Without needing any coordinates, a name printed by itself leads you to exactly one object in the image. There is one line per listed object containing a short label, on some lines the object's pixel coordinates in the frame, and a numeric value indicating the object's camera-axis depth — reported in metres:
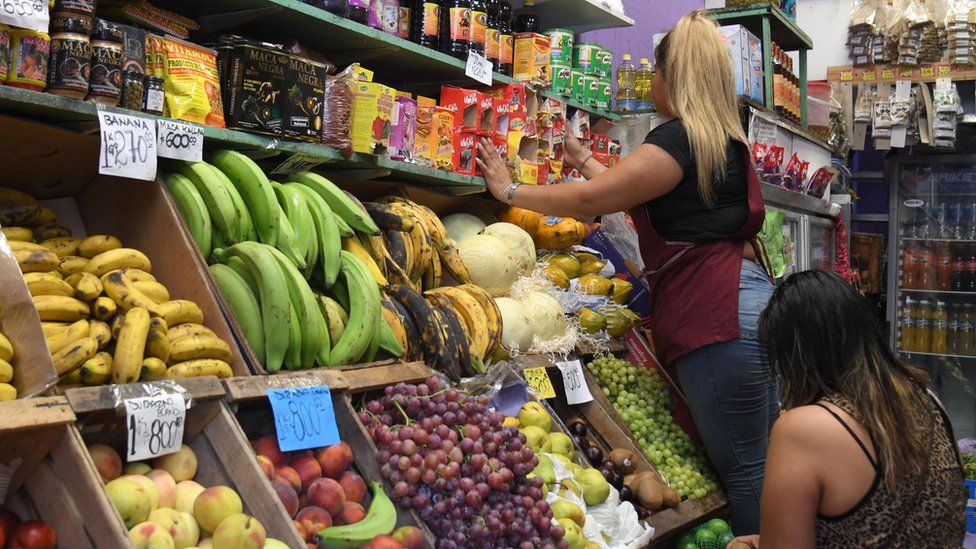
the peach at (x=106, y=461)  1.90
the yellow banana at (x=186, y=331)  2.26
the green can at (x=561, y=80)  4.31
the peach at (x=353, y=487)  2.26
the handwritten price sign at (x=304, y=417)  2.20
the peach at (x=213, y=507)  1.91
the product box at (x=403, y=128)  3.33
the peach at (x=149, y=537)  1.78
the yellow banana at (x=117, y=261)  2.33
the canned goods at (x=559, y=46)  4.32
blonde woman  3.27
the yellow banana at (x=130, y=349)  2.05
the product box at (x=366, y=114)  3.11
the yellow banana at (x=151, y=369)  2.10
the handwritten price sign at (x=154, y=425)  1.88
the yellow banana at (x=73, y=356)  1.99
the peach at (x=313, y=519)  2.10
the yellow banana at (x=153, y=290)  2.32
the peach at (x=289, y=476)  2.15
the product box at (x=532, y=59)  4.11
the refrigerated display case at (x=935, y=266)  8.24
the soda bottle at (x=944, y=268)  8.24
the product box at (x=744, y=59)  5.14
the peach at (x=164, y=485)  1.94
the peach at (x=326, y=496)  2.17
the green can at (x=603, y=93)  4.67
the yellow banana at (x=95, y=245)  2.40
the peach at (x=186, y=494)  1.96
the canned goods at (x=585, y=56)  4.55
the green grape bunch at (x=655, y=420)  3.63
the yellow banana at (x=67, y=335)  2.03
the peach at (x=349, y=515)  2.19
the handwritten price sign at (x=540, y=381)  3.34
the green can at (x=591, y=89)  4.58
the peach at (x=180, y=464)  2.02
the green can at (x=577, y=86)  4.52
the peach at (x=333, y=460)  2.26
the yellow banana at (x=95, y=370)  2.02
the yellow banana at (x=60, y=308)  2.10
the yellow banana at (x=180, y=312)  2.30
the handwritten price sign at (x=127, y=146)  2.28
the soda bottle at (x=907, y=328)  8.34
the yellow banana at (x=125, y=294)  2.23
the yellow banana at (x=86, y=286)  2.19
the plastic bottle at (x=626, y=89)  4.99
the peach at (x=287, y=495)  2.08
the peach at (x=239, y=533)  1.82
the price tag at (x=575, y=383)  3.59
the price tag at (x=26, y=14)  2.12
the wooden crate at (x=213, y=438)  1.86
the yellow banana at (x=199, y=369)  2.17
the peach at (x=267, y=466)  2.11
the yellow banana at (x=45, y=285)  2.13
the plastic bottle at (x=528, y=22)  4.32
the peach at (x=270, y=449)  2.21
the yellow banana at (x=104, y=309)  2.18
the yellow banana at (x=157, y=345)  2.15
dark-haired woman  2.04
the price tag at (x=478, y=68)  3.71
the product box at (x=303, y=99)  2.86
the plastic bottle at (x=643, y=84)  5.07
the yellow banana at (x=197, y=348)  2.22
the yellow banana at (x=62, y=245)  2.37
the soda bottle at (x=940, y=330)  8.25
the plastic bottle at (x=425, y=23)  3.56
